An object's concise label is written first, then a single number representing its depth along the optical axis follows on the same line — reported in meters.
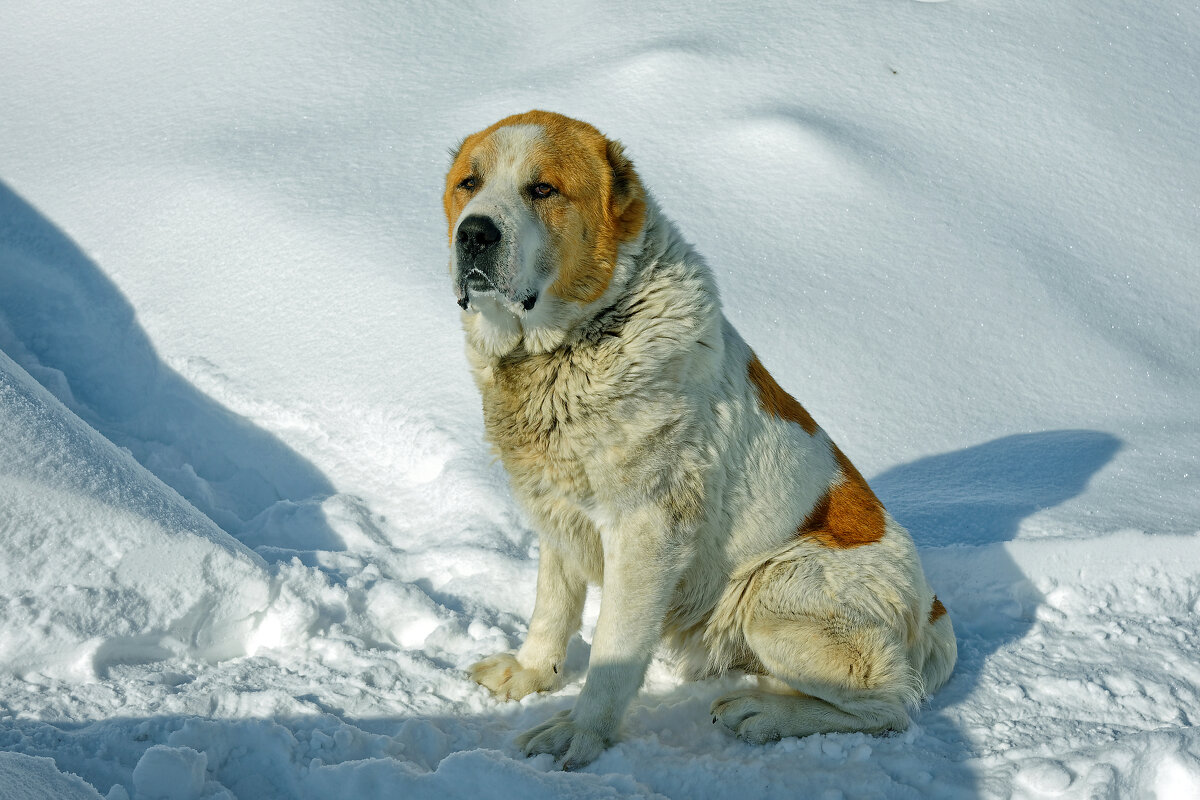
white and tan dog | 2.72
